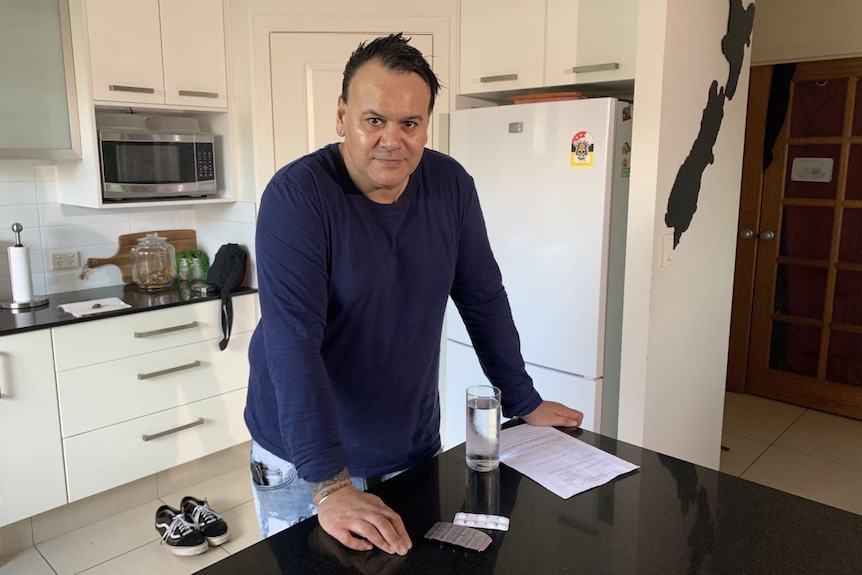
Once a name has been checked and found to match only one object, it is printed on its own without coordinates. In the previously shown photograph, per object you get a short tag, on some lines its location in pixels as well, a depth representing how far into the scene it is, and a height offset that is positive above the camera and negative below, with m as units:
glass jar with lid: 3.05 -0.37
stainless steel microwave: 2.72 +0.07
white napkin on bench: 2.61 -0.48
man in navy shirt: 1.08 -0.22
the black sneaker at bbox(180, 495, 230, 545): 2.57 -1.26
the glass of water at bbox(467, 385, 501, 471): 1.19 -0.42
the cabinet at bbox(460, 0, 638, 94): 2.42 +0.51
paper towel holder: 2.63 -0.47
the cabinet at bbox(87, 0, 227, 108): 2.62 +0.50
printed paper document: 1.18 -0.50
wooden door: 3.71 -0.38
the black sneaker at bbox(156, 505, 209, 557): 2.49 -1.28
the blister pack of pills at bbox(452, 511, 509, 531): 1.03 -0.50
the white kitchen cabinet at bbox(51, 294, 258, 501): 2.57 -0.83
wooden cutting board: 3.10 -0.31
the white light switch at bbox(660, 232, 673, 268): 2.33 -0.22
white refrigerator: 2.39 -0.16
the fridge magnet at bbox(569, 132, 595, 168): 2.38 +0.10
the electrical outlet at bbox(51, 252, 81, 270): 2.95 -0.34
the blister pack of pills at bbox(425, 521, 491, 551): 0.98 -0.50
